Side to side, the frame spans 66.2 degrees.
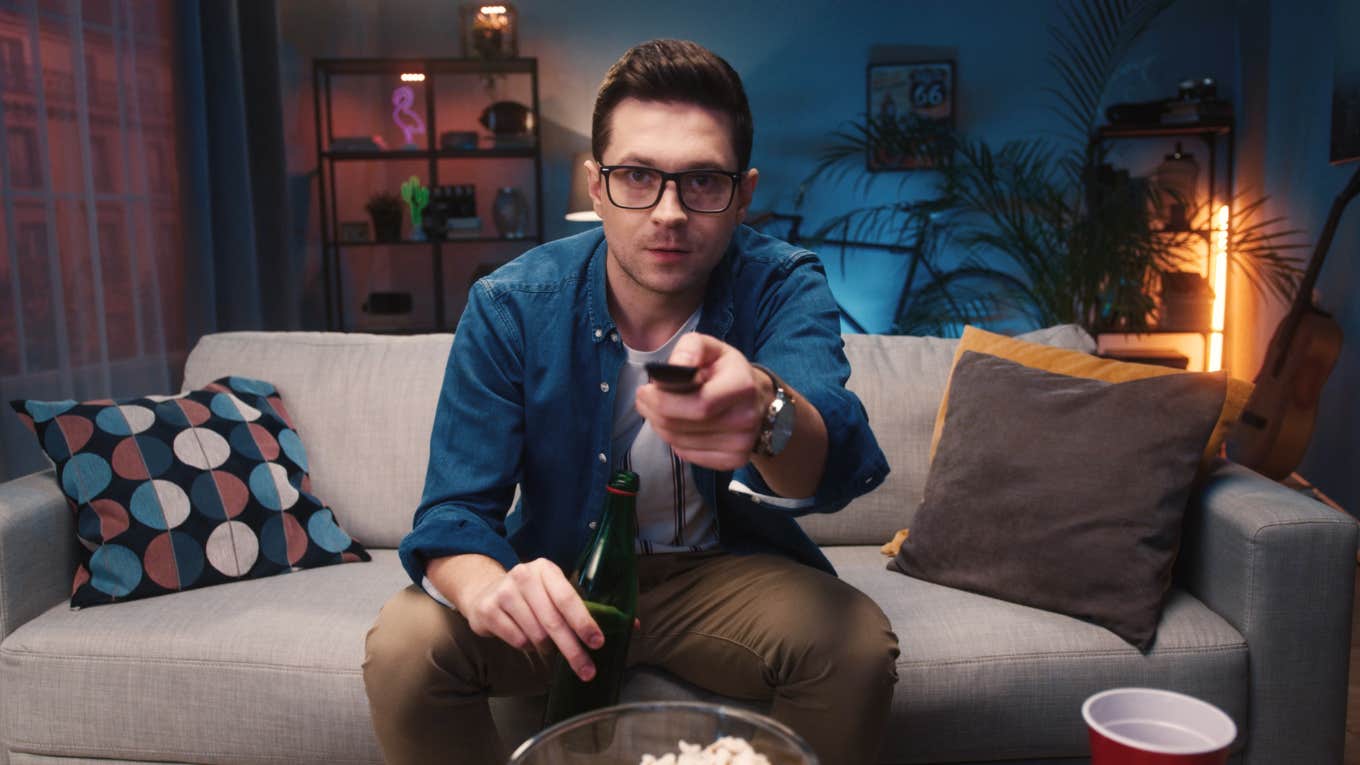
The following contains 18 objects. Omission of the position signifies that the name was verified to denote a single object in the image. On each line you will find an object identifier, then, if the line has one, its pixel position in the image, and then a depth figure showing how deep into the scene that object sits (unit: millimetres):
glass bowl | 583
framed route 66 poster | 4863
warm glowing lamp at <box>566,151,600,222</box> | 4227
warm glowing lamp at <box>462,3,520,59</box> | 4449
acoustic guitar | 3486
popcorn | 569
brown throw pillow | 1522
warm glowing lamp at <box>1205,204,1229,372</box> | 4840
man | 1170
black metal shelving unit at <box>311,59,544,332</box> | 4355
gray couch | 1444
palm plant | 3279
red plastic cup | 607
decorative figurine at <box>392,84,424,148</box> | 4582
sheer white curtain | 2570
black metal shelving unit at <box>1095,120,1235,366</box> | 4520
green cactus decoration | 4469
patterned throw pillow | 1643
